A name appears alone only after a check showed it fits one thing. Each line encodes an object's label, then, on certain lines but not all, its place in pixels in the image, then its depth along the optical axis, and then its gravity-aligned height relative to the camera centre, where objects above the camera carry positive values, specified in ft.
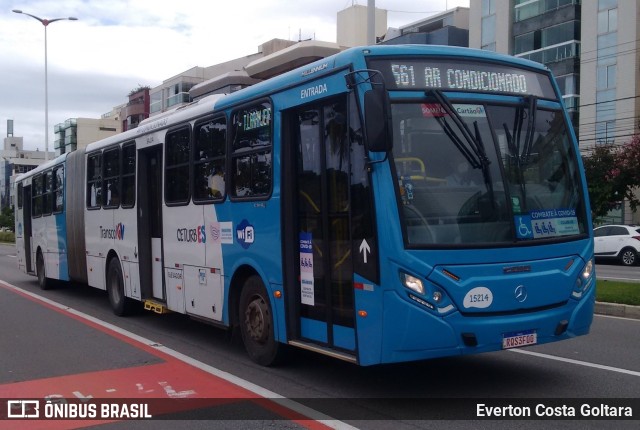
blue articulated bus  20.58 -0.38
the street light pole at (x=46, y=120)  142.82 +16.23
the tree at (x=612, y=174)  104.27 +3.03
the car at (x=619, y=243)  85.81 -5.83
